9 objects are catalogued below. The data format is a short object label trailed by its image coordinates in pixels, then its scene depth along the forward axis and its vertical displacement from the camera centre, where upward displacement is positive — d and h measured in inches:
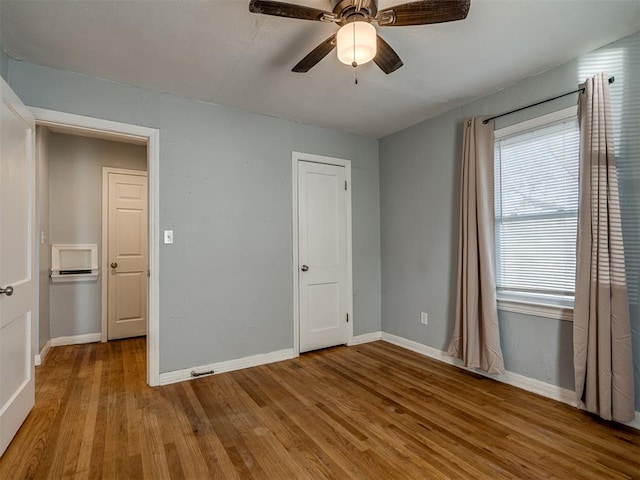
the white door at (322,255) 141.9 -6.8
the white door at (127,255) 166.1 -7.5
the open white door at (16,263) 74.0 -5.4
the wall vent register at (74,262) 154.9 -10.3
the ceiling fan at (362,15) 61.8 +43.4
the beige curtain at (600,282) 81.7 -10.9
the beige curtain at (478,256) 109.9 -5.6
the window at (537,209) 96.0 +9.3
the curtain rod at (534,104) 90.4 +41.0
